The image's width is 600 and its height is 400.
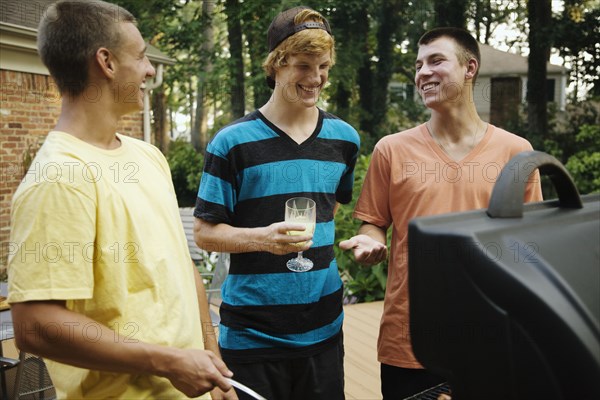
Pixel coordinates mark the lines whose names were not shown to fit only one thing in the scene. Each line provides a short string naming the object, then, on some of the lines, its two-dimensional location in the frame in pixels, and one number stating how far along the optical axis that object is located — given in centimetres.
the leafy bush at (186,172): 1551
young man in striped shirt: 192
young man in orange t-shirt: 193
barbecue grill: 74
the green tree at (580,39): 1379
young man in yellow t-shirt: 112
